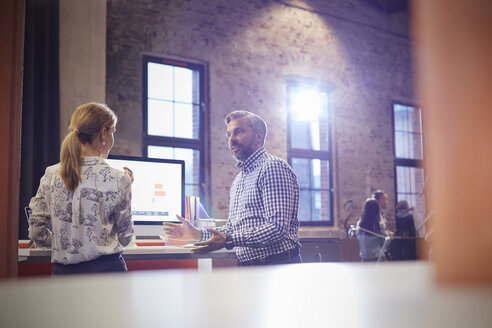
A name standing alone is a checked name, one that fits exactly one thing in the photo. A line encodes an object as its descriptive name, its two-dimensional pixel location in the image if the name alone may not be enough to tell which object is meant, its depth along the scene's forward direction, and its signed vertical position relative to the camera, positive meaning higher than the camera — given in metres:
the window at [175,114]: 6.11 +1.12
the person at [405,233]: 6.90 -0.49
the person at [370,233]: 6.32 -0.42
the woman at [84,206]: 1.73 -0.01
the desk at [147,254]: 1.95 -0.22
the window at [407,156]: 8.56 +0.78
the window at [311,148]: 7.39 +0.80
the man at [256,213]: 2.18 -0.05
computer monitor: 2.62 +0.07
